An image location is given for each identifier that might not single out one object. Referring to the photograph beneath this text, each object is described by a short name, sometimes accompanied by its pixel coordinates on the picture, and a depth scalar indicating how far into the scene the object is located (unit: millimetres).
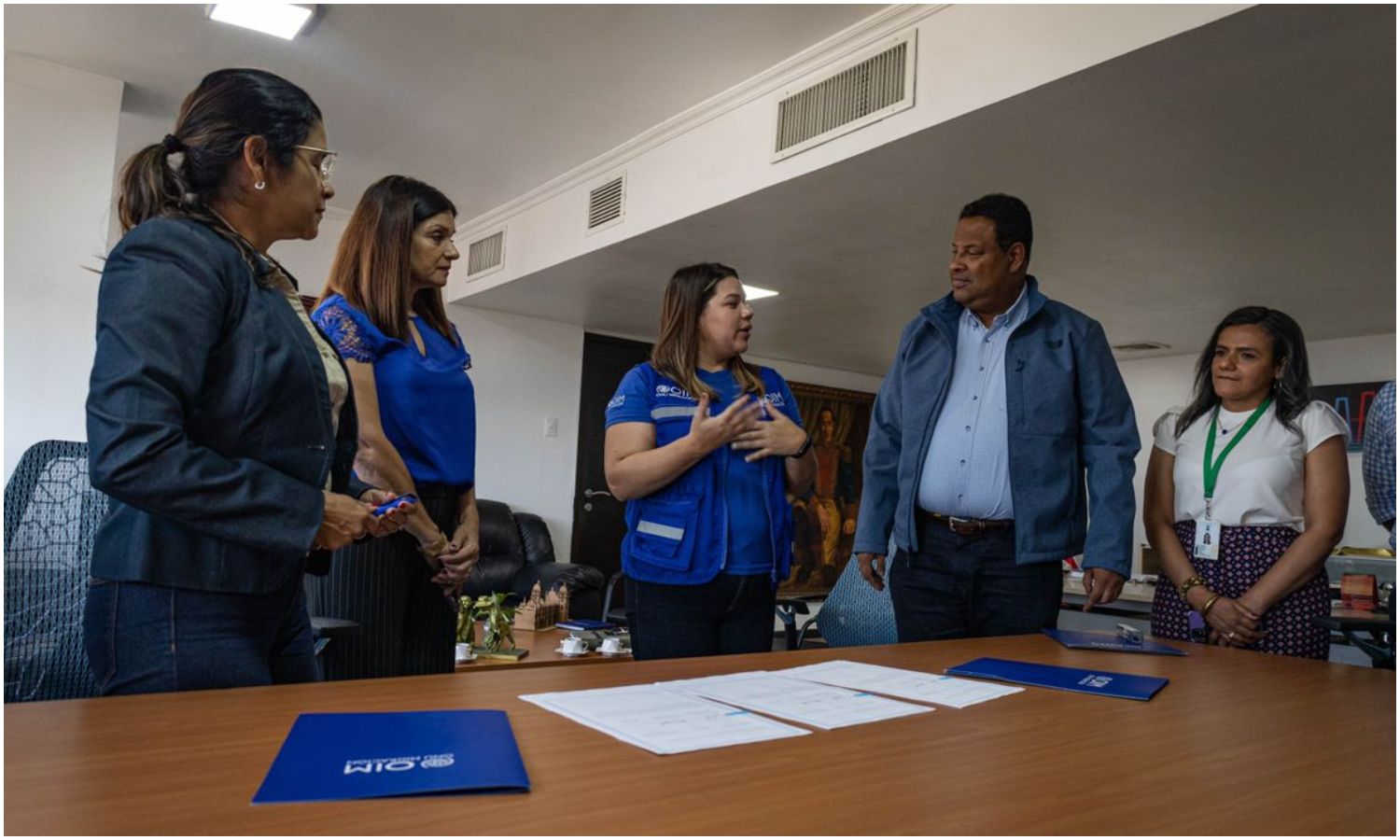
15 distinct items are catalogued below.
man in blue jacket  1896
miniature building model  3584
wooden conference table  661
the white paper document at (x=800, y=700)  1009
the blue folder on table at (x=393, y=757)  695
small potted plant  2920
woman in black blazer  988
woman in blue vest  1889
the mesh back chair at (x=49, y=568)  1415
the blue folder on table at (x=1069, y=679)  1237
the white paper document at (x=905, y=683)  1160
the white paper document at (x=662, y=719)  877
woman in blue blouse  1589
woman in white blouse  1995
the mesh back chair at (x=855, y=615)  3100
